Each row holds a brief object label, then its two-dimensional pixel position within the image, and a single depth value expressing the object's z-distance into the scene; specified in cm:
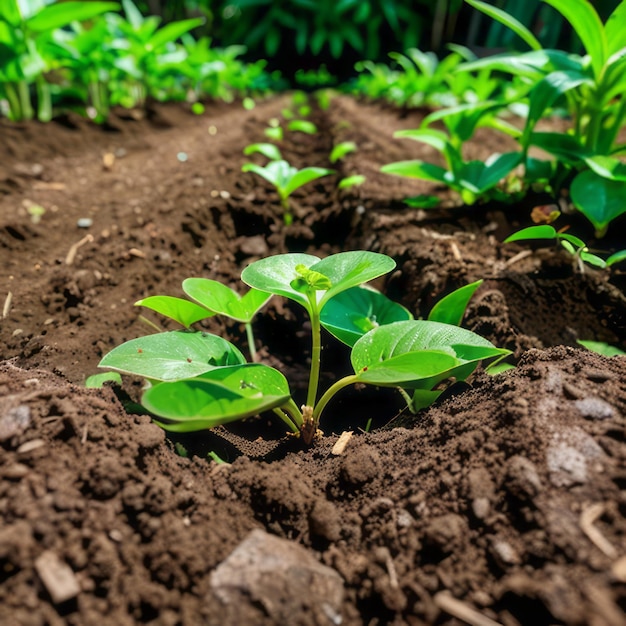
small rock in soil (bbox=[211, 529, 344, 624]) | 25
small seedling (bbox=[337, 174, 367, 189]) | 52
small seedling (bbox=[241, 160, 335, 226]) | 50
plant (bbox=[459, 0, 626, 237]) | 42
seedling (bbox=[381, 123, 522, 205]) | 46
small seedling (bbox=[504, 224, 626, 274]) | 36
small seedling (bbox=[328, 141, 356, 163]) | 61
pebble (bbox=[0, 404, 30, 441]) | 27
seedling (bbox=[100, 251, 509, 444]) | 30
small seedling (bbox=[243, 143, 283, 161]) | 58
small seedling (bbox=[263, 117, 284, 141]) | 74
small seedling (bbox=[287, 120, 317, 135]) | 79
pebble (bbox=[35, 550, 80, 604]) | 24
